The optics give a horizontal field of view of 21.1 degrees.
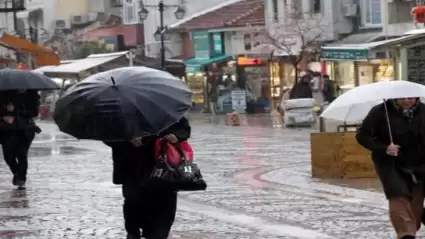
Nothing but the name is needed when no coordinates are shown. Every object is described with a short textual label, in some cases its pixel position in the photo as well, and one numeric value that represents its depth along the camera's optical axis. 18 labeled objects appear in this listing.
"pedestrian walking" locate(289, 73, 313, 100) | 37.75
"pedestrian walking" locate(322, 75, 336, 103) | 40.12
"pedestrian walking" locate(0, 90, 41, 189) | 16.19
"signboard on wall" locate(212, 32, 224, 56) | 55.44
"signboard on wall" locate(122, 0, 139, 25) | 68.56
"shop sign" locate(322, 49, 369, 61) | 39.19
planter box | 17.89
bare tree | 46.69
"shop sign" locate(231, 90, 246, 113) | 48.34
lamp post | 45.87
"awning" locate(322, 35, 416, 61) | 39.12
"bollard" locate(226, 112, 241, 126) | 39.38
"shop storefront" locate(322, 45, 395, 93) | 40.28
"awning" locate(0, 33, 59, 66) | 36.98
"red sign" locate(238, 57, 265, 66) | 50.62
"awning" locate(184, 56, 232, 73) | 54.06
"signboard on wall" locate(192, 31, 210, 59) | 56.66
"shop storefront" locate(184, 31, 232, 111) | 53.69
